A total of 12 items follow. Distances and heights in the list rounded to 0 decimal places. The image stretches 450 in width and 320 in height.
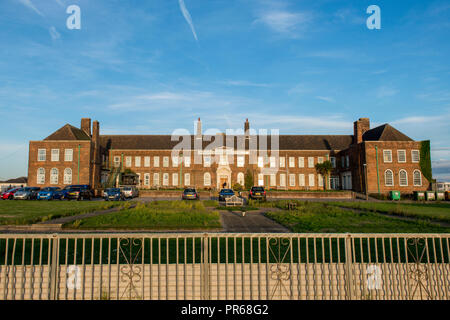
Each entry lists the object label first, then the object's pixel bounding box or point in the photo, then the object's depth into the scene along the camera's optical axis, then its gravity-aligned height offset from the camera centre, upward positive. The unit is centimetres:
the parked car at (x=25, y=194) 3033 -141
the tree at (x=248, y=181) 4732 -27
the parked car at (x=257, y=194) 2886 -150
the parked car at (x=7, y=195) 3128 -154
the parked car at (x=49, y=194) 2958 -144
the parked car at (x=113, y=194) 2838 -139
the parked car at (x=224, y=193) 2944 -147
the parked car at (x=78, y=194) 2927 -137
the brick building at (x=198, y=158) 4378 +379
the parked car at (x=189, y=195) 2997 -159
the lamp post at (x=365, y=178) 3895 +0
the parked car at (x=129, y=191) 3309 -131
